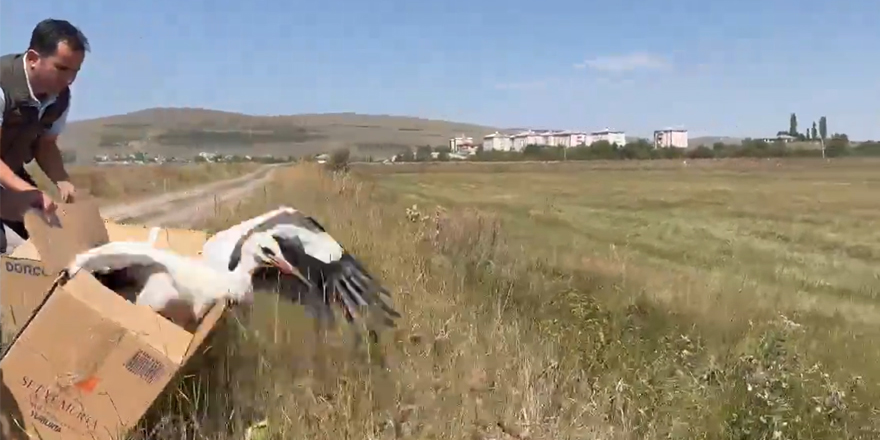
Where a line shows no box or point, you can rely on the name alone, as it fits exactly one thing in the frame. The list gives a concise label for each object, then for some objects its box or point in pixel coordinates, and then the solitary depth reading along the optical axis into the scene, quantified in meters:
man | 3.38
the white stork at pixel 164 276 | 3.23
